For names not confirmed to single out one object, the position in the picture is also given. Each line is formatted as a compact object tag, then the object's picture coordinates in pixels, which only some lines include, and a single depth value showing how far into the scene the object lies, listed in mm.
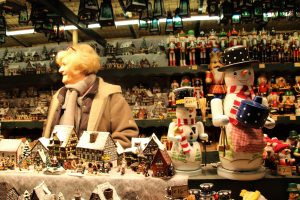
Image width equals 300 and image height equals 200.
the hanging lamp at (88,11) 2336
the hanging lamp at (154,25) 3080
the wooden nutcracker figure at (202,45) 3666
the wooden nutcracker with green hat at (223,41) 3668
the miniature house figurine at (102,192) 1408
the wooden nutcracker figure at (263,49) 3680
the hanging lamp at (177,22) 3051
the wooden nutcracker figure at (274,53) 3656
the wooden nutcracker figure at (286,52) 3656
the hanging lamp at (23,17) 2820
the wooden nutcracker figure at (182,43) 3717
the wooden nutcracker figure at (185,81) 3396
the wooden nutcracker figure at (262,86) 3699
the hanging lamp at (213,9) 2645
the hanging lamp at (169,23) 3125
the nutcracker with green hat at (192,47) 3668
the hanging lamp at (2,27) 2850
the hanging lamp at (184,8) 2637
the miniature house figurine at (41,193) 1429
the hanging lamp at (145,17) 2816
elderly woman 2141
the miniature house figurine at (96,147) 1591
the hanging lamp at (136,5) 2188
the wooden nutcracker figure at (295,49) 3648
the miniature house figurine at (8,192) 1542
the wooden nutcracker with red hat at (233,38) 3668
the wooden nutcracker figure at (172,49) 3756
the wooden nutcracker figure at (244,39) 3676
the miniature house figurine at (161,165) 1478
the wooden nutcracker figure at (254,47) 3662
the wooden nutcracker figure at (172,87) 3791
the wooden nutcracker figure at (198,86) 3644
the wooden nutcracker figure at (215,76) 2936
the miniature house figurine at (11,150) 1692
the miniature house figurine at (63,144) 1653
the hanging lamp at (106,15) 2447
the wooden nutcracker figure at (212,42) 3643
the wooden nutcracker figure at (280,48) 3650
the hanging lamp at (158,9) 2746
